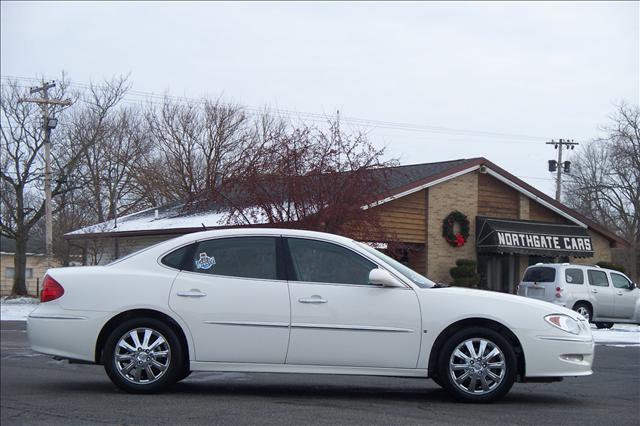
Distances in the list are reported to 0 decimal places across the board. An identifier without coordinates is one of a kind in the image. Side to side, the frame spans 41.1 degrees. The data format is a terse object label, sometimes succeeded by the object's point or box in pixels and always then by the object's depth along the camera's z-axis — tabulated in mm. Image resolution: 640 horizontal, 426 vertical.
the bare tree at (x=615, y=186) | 43406
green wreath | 27953
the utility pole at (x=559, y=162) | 47594
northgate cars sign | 28047
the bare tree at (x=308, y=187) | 19844
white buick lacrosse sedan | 7609
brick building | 27219
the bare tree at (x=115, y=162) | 43062
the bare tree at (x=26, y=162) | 39244
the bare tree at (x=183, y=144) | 44219
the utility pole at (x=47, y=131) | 33531
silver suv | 22141
